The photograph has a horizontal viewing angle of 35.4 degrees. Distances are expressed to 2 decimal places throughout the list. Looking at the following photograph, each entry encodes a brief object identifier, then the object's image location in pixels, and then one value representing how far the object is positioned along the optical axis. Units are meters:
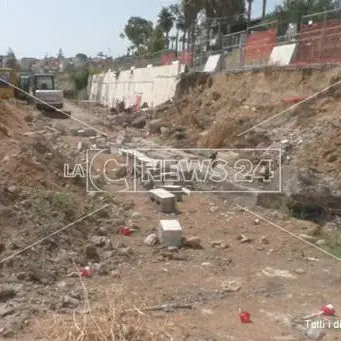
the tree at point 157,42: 54.45
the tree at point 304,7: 31.94
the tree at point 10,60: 52.69
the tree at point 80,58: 80.16
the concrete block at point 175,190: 9.42
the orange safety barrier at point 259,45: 17.72
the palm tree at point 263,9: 39.06
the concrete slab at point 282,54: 15.86
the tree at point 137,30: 79.62
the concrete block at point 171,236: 6.74
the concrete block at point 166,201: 8.62
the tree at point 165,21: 61.78
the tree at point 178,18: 51.30
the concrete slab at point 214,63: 22.08
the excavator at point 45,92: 26.23
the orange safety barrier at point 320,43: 13.66
